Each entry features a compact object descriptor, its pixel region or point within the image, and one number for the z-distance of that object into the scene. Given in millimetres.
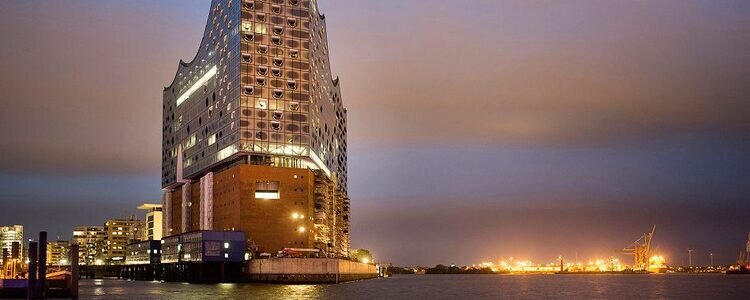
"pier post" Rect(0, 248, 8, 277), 96331
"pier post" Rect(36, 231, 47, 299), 73688
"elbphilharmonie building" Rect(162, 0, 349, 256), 156750
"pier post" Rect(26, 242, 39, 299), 76625
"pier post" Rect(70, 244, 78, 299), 83250
